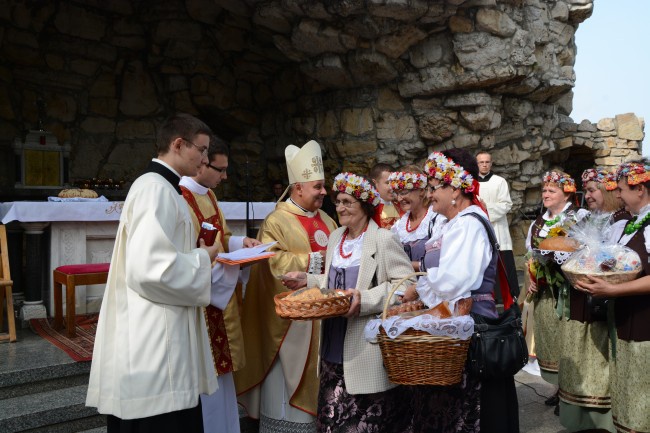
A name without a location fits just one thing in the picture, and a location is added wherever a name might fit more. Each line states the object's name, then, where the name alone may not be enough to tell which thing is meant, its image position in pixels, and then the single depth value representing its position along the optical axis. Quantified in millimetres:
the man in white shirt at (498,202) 6742
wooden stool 4918
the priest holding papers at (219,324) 3549
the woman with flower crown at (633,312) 3316
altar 5535
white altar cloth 5379
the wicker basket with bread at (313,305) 2705
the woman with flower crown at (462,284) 2695
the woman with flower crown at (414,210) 4219
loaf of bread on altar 6152
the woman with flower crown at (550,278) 4297
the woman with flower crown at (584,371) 3980
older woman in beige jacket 3037
